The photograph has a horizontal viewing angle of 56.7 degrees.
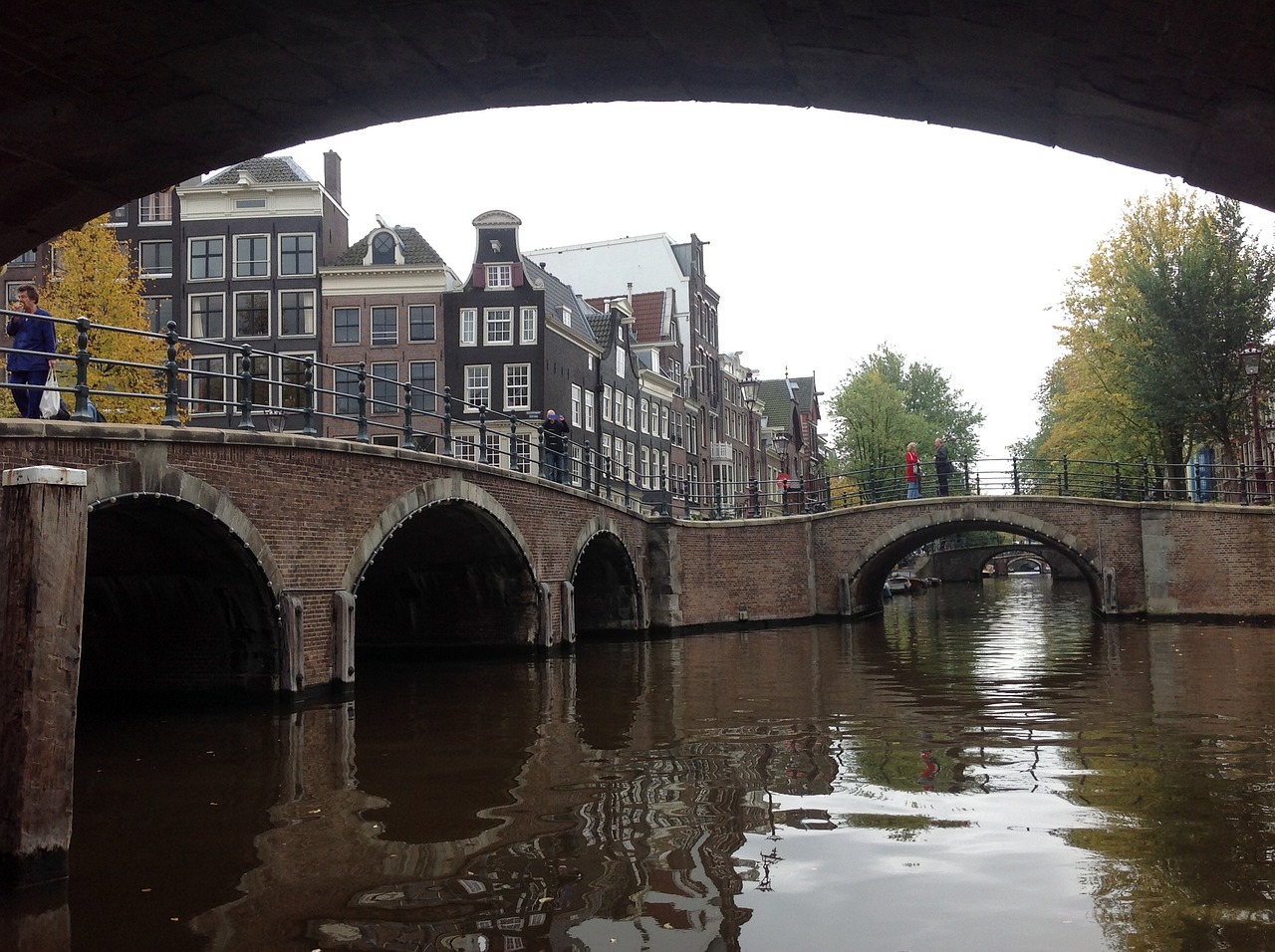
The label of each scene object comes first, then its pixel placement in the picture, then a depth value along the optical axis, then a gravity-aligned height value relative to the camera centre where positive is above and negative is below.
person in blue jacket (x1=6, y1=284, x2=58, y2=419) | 9.70 +2.04
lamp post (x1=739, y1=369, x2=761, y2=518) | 56.78 +8.63
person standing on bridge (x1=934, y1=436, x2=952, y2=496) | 26.94 +2.51
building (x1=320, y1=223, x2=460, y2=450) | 34.75 +7.98
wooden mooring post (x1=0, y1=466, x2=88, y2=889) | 5.16 -0.33
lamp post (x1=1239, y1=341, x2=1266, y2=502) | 21.84 +3.61
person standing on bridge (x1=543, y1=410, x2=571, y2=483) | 19.19 +2.43
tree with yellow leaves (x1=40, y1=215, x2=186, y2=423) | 24.59 +6.15
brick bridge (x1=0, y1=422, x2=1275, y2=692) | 11.38 +0.38
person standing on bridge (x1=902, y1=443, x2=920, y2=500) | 26.92 +2.32
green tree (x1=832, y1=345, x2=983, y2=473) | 48.94 +6.57
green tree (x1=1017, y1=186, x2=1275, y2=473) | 27.77 +6.02
